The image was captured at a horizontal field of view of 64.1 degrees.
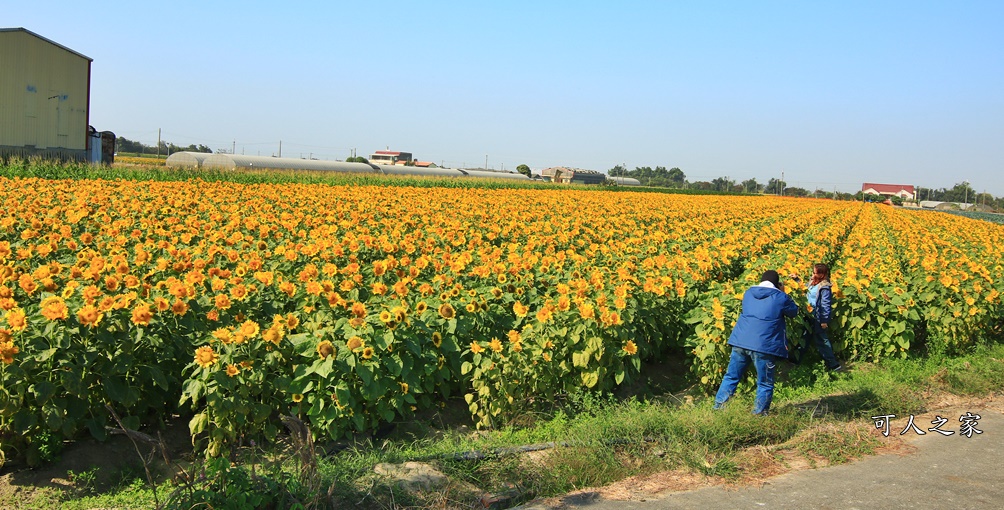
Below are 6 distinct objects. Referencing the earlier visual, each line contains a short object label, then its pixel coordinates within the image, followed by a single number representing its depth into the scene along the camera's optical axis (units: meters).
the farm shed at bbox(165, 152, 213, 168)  41.12
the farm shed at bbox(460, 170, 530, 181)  61.87
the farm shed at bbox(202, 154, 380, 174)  40.89
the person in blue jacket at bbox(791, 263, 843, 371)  8.45
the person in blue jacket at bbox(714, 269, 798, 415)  6.21
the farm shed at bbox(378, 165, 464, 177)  52.28
